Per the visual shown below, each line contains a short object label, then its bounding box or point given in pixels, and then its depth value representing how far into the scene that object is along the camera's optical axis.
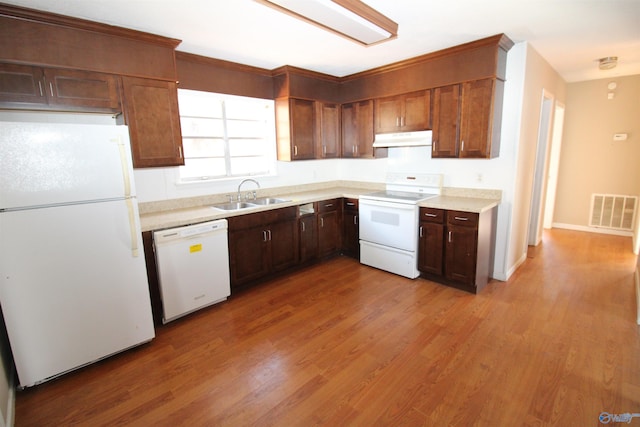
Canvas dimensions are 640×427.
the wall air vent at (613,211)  5.01
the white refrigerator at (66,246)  1.88
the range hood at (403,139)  3.68
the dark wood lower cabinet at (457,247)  3.21
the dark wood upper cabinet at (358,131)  4.26
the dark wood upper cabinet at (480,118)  3.17
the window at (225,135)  3.58
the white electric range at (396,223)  3.58
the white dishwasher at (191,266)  2.72
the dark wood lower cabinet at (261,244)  3.31
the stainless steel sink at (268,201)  3.84
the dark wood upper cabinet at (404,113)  3.64
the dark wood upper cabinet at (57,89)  2.22
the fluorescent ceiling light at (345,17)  2.05
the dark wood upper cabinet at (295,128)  4.05
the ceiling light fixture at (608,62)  3.79
